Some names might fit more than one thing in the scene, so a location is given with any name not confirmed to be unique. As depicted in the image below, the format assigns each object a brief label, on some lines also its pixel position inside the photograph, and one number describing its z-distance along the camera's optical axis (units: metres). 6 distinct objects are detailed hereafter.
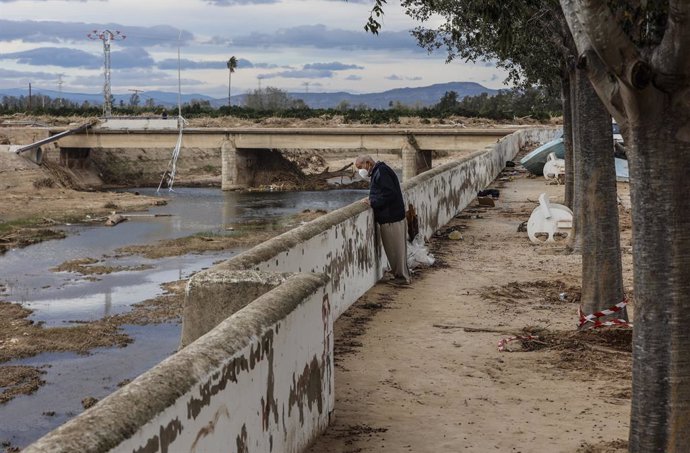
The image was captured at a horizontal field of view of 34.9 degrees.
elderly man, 13.95
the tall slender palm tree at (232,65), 141.25
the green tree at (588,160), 11.16
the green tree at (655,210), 6.63
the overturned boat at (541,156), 39.66
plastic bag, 16.20
